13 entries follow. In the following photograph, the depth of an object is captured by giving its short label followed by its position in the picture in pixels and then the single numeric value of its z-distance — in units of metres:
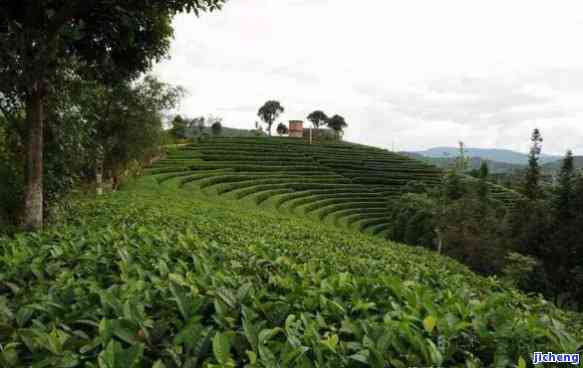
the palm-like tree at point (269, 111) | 99.06
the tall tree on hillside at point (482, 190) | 31.66
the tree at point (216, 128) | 85.00
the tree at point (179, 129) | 62.64
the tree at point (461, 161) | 34.16
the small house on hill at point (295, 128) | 88.72
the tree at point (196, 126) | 78.64
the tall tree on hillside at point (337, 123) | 97.12
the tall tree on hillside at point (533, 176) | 31.55
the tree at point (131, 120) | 19.38
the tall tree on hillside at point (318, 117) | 102.06
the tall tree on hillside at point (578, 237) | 22.30
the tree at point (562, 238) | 24.20
